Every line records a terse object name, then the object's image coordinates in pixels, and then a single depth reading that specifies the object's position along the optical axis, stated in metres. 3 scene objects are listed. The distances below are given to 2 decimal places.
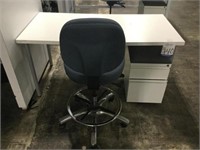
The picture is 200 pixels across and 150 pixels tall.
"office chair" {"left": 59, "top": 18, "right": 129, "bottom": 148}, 0.93
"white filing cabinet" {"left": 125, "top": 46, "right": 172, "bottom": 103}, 1.48
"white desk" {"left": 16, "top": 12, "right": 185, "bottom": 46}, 1.32
